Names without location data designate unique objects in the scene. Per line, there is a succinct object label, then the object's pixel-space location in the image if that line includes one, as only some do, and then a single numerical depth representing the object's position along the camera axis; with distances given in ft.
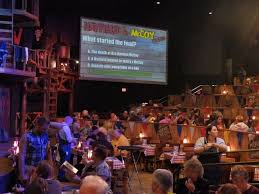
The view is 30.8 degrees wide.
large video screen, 55.01
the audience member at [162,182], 13.53
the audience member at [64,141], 33.47
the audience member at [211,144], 28.53
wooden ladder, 68.96
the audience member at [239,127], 39.60
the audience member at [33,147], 19.20
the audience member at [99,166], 16.94
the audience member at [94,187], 10.52
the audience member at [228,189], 12.92
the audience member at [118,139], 31.60
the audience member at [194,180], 17.62
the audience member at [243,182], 16.60
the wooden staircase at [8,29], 53.62
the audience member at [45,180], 14.74
